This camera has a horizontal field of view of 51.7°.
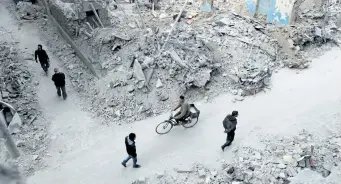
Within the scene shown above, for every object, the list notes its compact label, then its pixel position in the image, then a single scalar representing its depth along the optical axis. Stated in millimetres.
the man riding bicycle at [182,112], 10695
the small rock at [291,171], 9648
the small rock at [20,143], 10643
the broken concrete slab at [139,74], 12422
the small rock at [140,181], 9633
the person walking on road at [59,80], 12227
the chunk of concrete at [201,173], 9738
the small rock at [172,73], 12641
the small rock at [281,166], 9812
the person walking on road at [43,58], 13363
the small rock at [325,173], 9742
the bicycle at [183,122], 10992
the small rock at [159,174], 9779
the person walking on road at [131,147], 9212
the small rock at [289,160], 9969
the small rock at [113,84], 12562
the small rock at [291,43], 14888
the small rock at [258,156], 10156
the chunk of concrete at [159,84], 12469
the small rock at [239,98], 12523
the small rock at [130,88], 12312
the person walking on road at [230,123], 9820
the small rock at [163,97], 12281
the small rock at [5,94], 12027
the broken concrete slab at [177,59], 12801
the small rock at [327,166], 9866
